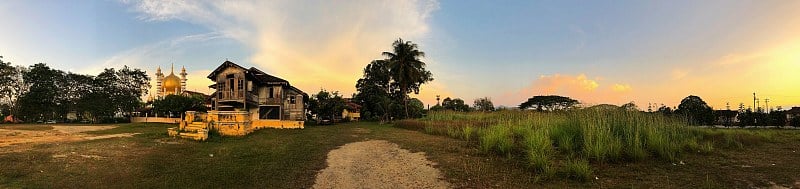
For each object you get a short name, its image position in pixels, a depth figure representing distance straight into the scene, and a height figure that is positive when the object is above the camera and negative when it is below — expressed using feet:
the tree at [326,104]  131.44 +1.11
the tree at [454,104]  218.79 +1.73
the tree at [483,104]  229.25 +1.80
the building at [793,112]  174.15 -2.76
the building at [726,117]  157.40 -4.39
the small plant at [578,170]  26.91 -4.39
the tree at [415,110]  160.56 -1.19
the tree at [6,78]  149.29 +11.46
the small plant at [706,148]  35.90 -3.81
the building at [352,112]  181.06 -2.23
